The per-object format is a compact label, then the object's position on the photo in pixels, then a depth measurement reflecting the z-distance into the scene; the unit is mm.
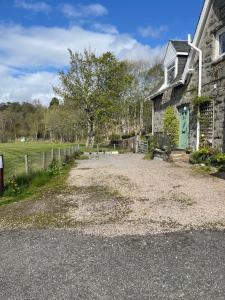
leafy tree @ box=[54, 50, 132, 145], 28554
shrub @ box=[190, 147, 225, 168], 8914
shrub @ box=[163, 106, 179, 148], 14113
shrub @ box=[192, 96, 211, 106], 10806
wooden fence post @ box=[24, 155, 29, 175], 7668
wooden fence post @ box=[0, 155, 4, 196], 6403
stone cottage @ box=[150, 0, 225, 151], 10150
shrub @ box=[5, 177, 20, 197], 6502
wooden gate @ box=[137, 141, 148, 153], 17984
